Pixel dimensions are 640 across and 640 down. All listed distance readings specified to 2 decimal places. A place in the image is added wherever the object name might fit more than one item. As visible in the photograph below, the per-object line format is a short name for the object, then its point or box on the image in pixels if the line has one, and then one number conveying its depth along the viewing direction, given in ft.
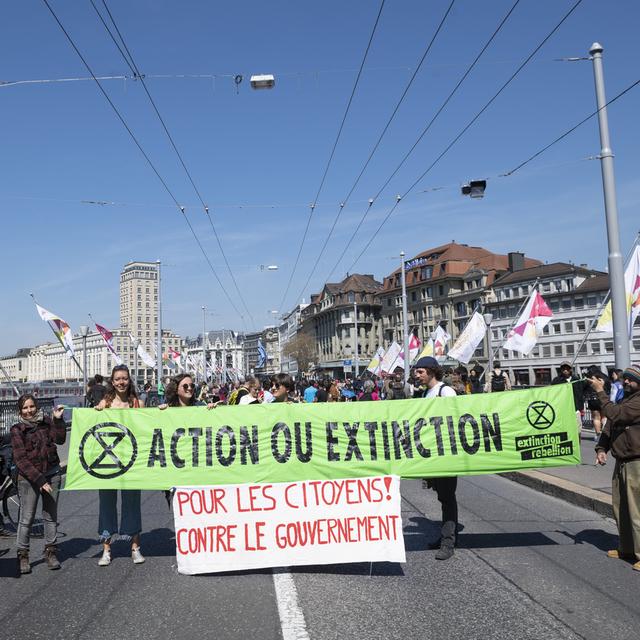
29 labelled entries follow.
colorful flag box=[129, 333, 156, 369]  131.86
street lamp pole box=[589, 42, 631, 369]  37.32
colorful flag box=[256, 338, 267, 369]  220.84
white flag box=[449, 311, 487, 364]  87.04
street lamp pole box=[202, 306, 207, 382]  224.74
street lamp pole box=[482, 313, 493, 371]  86.33
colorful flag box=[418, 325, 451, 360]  108.92
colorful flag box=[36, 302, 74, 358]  81.25
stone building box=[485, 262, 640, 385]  231.71
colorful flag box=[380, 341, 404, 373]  123.34
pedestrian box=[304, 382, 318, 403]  57.47
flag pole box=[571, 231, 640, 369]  49.32
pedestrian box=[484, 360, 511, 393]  58.59
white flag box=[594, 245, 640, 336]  49.03
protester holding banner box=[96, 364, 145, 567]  20.79
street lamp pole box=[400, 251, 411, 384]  112.02
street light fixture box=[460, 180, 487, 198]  53.57
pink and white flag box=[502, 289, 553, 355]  71.46
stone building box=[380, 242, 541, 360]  284.82
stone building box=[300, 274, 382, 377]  388.57
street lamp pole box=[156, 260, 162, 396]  129.32
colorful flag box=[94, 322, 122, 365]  105.29
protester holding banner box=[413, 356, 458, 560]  20.93
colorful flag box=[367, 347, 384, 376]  131.54
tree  408.87
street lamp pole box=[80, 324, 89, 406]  124.18
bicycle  25.23
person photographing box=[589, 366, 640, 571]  20.11
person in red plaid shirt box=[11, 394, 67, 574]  20.49
